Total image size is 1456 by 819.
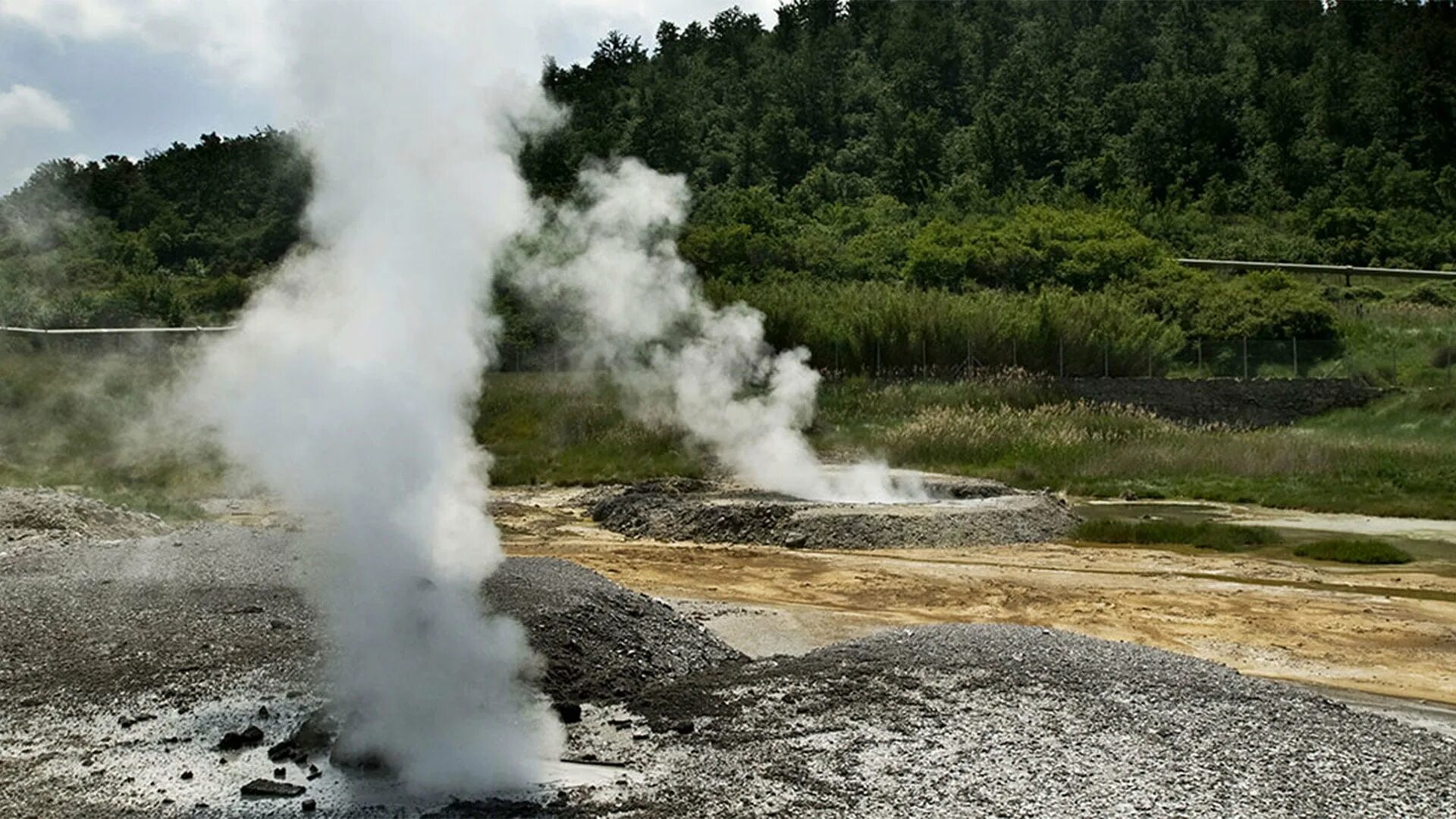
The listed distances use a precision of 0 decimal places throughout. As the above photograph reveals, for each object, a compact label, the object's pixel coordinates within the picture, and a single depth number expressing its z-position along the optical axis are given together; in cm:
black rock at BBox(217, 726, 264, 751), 1252
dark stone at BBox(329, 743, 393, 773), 1170
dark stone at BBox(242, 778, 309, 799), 1127
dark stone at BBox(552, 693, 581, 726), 1354
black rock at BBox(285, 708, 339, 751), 1235
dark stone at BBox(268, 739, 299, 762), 1215
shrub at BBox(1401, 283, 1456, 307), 7038
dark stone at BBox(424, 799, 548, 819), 1081
